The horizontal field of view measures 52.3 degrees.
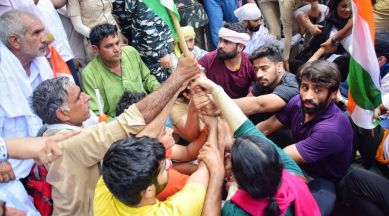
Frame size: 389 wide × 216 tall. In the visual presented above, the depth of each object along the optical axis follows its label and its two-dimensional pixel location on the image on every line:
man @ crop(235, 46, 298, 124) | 3.13
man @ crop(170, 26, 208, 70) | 4.46
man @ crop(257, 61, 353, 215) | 2.59
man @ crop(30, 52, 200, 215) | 2.12
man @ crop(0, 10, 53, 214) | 2.68
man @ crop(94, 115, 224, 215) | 1.71
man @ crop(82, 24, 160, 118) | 3.72
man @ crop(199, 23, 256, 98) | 3.86
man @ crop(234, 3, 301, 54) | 5.00
